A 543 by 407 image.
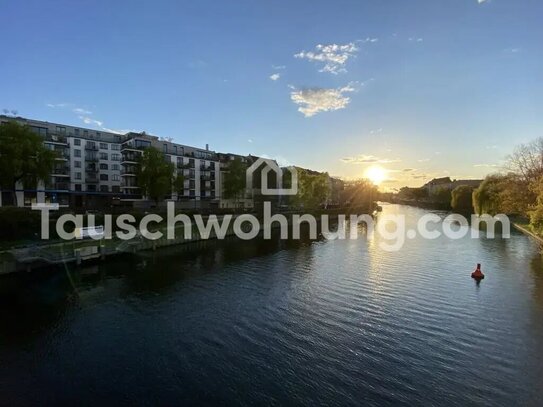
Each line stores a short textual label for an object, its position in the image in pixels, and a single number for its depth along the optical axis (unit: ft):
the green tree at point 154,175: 206.49
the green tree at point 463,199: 371.97
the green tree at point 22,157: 147.23
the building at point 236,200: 275.80
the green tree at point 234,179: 251.19
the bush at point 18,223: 116.57
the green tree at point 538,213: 115.39
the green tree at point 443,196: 509.76
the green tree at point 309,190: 291.73
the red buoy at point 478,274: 91.76
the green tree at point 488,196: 225.11
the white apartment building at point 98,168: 226.79
